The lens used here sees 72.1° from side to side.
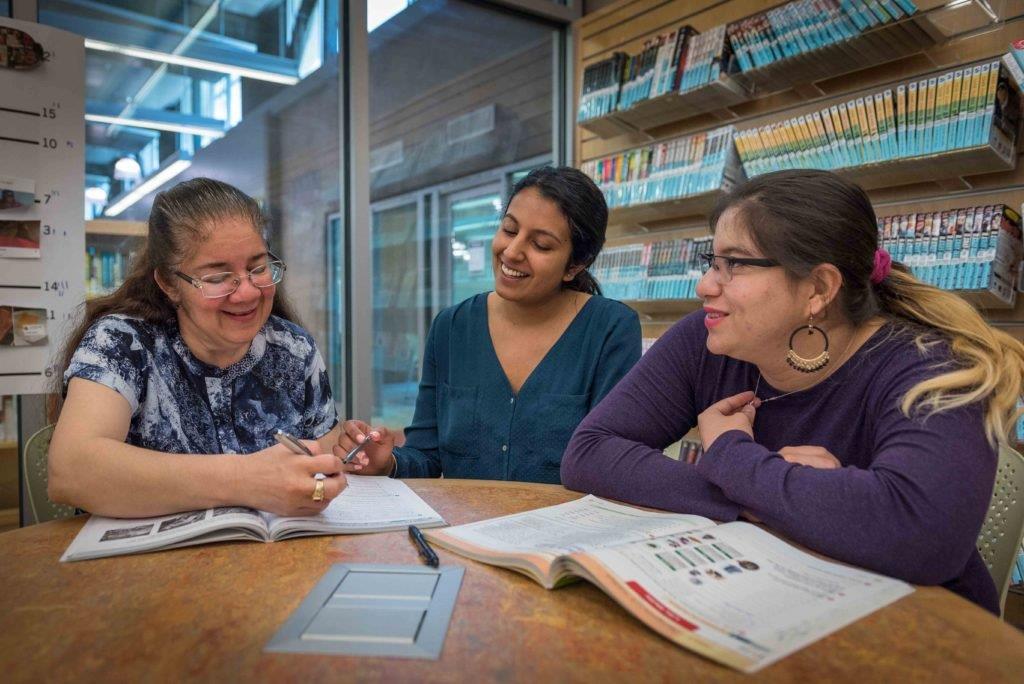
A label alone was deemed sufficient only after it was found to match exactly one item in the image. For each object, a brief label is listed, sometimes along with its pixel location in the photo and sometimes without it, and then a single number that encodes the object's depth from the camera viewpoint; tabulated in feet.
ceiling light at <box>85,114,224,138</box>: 9.15
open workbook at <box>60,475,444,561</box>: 3.01
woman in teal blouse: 5.54
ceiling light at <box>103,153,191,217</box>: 9.15
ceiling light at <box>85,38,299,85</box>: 9.17
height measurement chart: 7.57
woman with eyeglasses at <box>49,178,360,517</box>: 3.29
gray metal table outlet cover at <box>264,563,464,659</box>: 2.10
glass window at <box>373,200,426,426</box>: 12.66
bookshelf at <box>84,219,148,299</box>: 8.67
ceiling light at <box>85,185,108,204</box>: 8.93
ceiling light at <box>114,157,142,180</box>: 9.23
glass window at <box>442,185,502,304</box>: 13.97
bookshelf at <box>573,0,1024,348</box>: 8.20
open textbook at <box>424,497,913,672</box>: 2.14
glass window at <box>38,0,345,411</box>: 9.16
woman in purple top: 3.00
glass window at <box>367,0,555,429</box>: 12.93
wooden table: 1.98
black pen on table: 2.85
